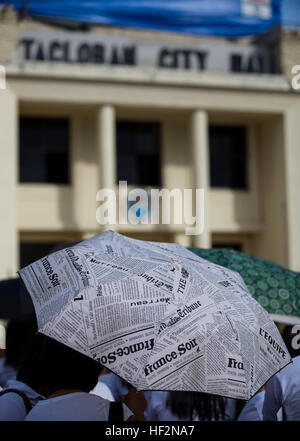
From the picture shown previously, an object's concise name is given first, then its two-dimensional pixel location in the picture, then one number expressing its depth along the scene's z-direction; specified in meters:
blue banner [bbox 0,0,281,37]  20.03
